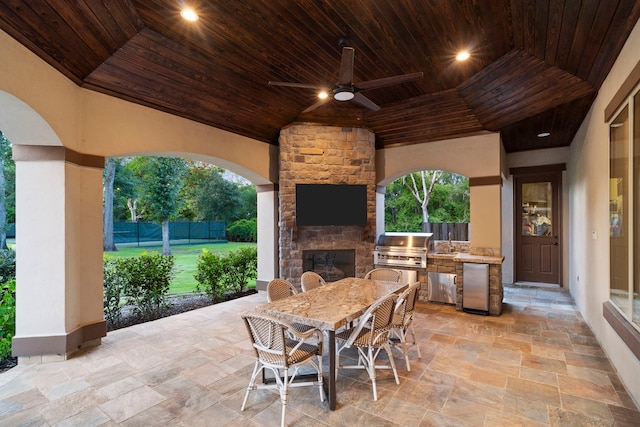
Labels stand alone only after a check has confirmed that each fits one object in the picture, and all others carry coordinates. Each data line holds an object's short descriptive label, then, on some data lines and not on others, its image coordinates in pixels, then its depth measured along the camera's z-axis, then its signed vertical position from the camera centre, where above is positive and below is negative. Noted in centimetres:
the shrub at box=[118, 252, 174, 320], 476 -106
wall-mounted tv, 561 +15
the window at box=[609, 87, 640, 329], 253 +0
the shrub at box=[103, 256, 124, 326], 453 -112
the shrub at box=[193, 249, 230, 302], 588 -116
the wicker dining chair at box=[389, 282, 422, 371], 297 -104
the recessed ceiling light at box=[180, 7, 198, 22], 288 +195
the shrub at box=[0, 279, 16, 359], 331 -120
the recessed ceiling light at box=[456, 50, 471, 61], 361 +190
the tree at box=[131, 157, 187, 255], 893 +87
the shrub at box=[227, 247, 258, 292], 634 -114
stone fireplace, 568 +66
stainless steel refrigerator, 487 -125
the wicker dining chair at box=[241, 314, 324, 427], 223 -103
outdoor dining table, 242 -87
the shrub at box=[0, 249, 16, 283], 490 -84
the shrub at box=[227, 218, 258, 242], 1433 -81
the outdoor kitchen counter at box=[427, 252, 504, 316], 487 -97
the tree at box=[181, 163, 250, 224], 1445 +89
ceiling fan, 286 +135
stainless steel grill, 555 -71
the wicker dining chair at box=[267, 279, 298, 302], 333 -87
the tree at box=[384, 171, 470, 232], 1229 +37
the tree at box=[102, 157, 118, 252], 998 +53
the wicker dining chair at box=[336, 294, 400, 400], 260 -108
